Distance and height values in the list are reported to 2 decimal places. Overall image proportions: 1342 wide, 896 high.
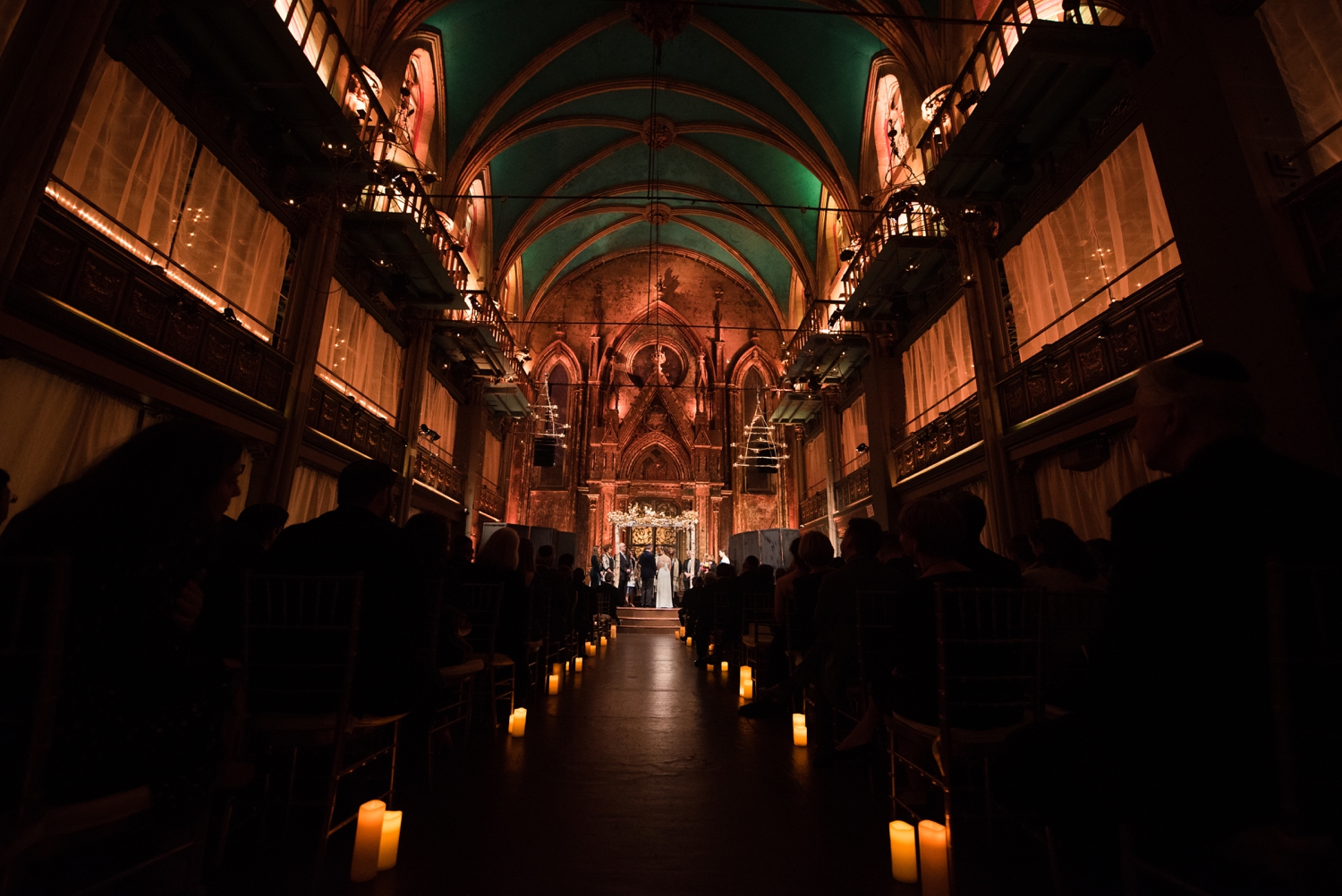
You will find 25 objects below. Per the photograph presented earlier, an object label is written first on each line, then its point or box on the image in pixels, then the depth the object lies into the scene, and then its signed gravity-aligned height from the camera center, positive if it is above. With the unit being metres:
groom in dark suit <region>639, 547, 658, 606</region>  15.71 +0.69
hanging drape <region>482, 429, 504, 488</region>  16.84 +4.15
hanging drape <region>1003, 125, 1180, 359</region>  5.42 +3.63
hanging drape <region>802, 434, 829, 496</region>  16.17 +3.84
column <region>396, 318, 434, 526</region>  10.28 +3.77
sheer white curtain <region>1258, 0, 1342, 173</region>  3.93 +3.69
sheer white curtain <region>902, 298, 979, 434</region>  8.65 +3.64
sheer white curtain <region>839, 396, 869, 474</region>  12.88 +3.76
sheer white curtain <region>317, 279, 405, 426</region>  8.45 +3.87
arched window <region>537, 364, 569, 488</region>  19.98 +6.95
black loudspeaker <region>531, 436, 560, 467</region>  14.94 +3.78
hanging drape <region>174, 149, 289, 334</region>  5.88 +3.89
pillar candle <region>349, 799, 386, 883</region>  1.72 -0.71
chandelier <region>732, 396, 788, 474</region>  15.28 +4.57
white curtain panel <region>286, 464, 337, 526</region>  7.53 +1.43
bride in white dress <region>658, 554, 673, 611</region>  17.25 +0.33
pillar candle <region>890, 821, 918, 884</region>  1.80 -0.78
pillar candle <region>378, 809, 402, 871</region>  1.81 -0.74
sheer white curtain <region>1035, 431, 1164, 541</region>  5.52 +1.13
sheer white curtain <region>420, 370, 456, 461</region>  12.31 +4.11
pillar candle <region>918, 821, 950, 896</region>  1.63 -0.72
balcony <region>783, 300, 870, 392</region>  11.58 +5.13
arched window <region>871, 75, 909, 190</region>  10.20 +8.55
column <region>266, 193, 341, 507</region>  6.88 +3.55
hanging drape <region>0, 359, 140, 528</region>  4.22 +1.37
